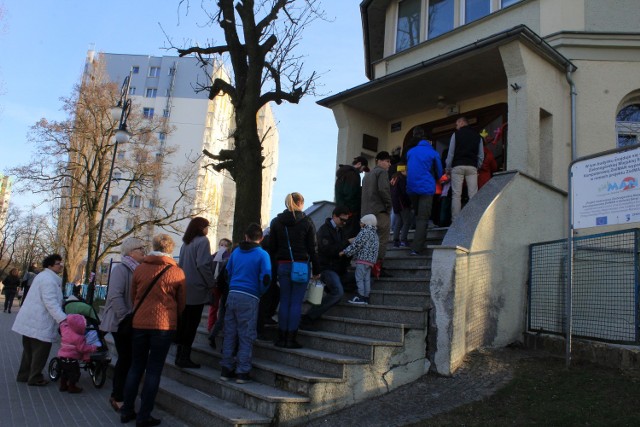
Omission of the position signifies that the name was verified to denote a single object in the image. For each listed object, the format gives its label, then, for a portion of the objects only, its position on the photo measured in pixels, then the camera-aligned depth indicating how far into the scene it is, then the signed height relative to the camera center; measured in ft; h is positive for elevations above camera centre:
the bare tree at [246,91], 34.71 +12.45
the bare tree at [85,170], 92.22 +15.33
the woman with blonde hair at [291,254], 20.70 +0.61
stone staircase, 17.25 -3.61
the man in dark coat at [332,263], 22.48 +0.48
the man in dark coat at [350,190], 30.19 +4.87
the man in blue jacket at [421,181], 26.55 +5.01
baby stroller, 23.54 -4.37
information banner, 17.78 +3.77
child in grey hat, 23.31 +0.94
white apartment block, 203.92 +61.16
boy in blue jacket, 18.99 -1.50
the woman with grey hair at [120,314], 20.18 -2.26
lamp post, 48.52 +12.15
